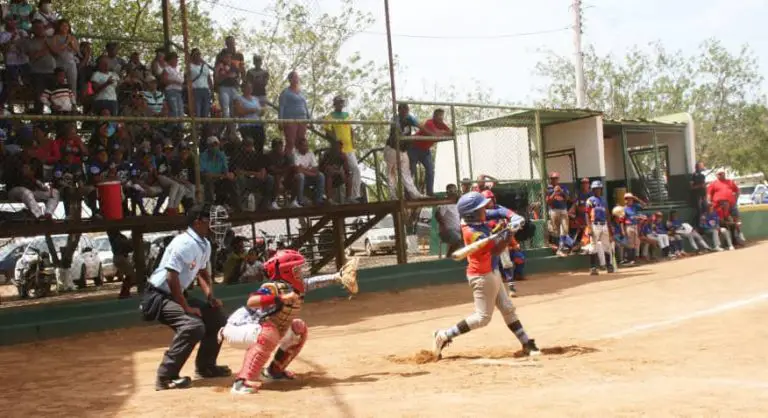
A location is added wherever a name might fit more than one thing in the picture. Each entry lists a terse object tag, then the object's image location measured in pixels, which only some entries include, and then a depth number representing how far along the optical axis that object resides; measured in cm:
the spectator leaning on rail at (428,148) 1577
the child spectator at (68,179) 1182
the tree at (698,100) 4062
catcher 687
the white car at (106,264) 2325
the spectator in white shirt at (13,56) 1204
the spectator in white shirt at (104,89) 1246
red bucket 1190
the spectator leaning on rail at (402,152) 1529
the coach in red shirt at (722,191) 2348
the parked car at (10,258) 2333
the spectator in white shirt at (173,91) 1321
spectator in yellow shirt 1460
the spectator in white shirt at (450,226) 1855
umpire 726
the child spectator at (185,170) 1279
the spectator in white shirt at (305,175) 1392
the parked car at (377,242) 2864
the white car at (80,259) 2098
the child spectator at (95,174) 1198
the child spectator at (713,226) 2294
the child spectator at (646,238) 2055
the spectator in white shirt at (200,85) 1348
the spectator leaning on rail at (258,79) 1455
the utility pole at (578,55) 2633
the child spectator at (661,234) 2104
